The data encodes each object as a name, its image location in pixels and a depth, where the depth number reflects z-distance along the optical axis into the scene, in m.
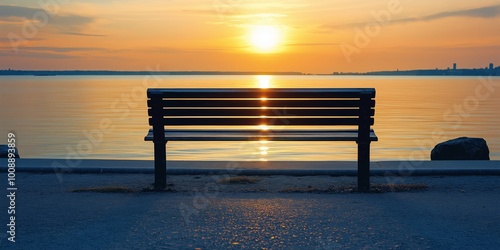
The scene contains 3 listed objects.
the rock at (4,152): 11.80
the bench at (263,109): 7.53
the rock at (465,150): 12.62
